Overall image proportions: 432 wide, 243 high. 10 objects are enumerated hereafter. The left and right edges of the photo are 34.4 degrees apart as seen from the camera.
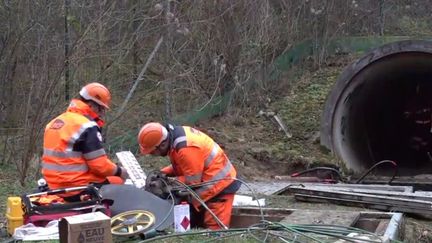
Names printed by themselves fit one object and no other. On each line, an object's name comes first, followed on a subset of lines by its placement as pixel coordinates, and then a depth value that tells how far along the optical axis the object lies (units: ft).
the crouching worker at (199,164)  21.81
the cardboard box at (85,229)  15.26
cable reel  18.33
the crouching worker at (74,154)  21.01
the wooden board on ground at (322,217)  21.38
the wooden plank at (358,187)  30.37
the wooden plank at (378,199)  25.54
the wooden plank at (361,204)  25.50
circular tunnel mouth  38.14
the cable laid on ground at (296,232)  18.28
